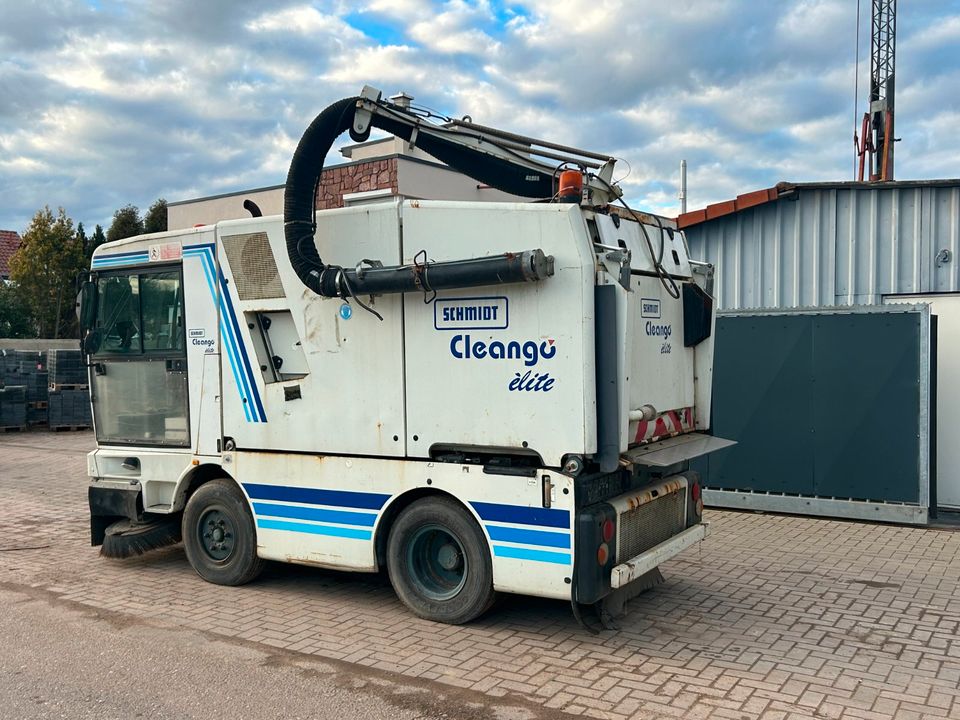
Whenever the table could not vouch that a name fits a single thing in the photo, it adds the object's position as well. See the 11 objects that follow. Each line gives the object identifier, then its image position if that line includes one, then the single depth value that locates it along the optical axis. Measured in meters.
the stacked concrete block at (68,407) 20.36
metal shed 9.55
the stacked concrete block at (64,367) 20.39
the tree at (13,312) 37.69
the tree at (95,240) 43.12
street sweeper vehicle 5.36
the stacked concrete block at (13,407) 19.86
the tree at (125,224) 42.38
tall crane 16.14
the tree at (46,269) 37.81
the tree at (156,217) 42.47
